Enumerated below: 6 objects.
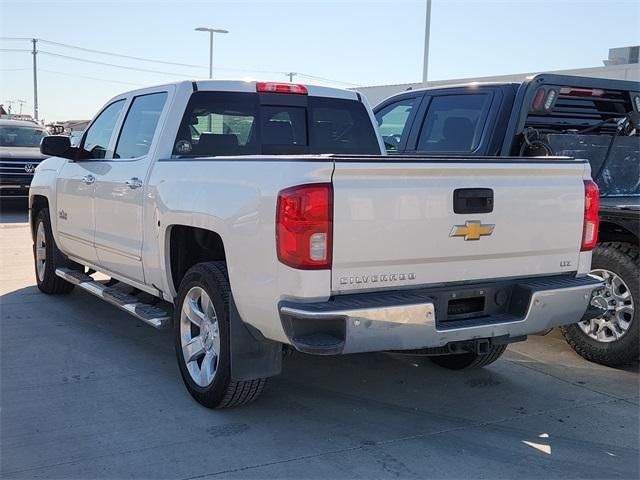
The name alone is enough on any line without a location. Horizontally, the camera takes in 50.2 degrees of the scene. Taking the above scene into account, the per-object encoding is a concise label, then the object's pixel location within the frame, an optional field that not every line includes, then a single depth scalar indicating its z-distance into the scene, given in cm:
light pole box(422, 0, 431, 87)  1986
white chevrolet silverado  336
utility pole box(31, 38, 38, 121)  5384
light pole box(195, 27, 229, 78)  3052
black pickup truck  516
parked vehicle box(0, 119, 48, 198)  1360
